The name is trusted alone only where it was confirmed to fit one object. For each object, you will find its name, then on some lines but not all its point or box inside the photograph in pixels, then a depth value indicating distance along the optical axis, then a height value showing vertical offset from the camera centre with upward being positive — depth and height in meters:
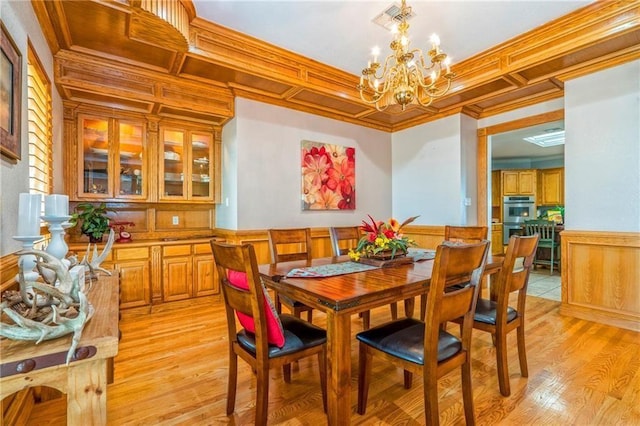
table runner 1.82 -0.36
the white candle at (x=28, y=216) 1.43 -0.01
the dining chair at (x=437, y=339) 1.35 -0.64
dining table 1.38 -0.38
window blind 1.97 +0.62
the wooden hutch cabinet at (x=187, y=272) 3.41 -0.66
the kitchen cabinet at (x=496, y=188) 7.59 +0.65
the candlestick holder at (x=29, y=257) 1.33 -0.20
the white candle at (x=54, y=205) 1.48 +0.05
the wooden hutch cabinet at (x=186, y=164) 3.67 +0.62
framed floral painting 4.15 +0.54
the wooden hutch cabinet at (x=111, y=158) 3.24 +0.62
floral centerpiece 2.15 -0.20
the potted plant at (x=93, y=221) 3.16 -0.07
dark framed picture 1.33 +0.55
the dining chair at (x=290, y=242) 2.24 -0.23
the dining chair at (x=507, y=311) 1.83 -0.62
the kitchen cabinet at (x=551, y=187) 7.18 +0.65
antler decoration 0.89 -0.31
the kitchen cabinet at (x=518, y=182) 7.35 +0.78
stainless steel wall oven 7.25 +0.04
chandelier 2.21 +1.09
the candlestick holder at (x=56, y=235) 1.48 -0.10
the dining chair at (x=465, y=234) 2.71 -0.19
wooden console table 0.83 -0.44
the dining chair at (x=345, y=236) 2.70 -0.20
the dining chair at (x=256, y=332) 1.41 -0.61
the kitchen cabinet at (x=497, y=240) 6.97 -0.60
